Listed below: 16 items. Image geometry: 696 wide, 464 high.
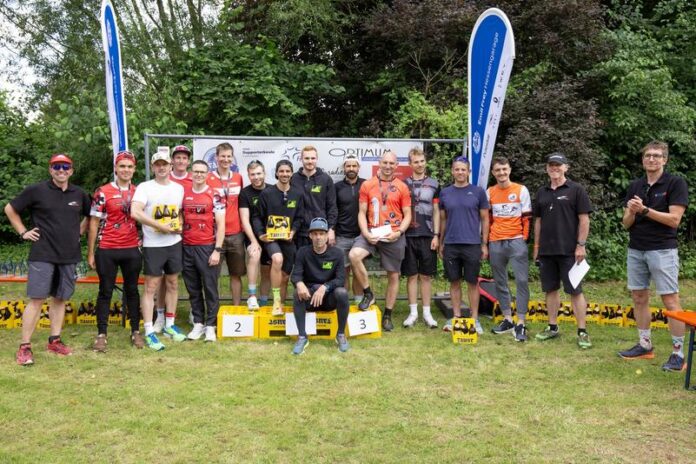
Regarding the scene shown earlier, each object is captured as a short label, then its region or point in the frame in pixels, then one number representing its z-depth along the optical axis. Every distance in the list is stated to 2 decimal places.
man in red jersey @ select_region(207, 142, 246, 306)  6.20
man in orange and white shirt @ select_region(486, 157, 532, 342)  6.06
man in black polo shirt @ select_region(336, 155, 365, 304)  6.48
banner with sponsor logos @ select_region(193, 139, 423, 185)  6.82
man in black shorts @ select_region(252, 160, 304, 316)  6.07
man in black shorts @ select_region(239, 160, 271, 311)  6.13
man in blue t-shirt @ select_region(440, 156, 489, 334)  6.14
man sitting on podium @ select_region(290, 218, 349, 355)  5.54
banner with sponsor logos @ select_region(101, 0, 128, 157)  6.41
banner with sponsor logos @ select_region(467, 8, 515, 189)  6.12
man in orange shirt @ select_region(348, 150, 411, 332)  6.30
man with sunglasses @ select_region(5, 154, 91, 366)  5.06
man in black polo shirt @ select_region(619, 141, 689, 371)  4.92
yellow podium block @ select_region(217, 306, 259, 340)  5.89
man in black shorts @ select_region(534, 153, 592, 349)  5.69
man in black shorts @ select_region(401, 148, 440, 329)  6.51
